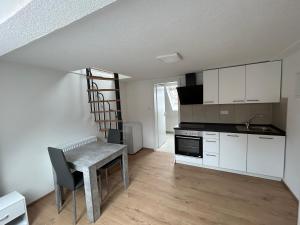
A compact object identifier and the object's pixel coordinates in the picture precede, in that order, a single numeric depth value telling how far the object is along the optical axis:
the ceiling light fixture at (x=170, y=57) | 1.97
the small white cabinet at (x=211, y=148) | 2.91
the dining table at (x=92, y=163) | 1.79
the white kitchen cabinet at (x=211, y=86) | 2.98
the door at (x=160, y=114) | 4.33
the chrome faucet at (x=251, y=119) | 2.94
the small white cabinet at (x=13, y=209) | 1.58
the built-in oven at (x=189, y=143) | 3.05
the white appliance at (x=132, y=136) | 3.98
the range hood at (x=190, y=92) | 3.18
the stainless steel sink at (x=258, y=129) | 2.55
